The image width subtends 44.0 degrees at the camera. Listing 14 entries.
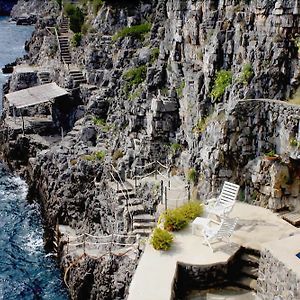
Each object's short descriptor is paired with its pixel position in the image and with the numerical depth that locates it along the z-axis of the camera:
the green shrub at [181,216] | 13.30
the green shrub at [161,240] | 12.43
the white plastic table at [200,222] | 12.90
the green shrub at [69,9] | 36.84
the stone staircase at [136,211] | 17.72
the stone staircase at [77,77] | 30.72
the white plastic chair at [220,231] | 12.47
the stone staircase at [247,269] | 12.09
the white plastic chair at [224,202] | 13.25
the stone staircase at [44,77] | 34.83
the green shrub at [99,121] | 25.66
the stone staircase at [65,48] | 34.28
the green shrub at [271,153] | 15.02
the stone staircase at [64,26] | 38.04
